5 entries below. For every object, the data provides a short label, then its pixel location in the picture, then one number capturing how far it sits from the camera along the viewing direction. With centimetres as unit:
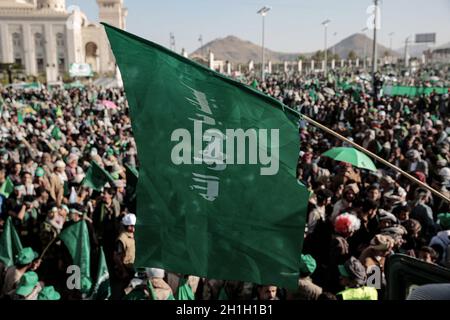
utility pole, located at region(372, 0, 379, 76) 2281
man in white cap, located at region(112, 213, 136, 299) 519
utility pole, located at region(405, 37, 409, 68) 5447
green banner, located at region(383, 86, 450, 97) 2106
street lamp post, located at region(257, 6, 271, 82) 3938
